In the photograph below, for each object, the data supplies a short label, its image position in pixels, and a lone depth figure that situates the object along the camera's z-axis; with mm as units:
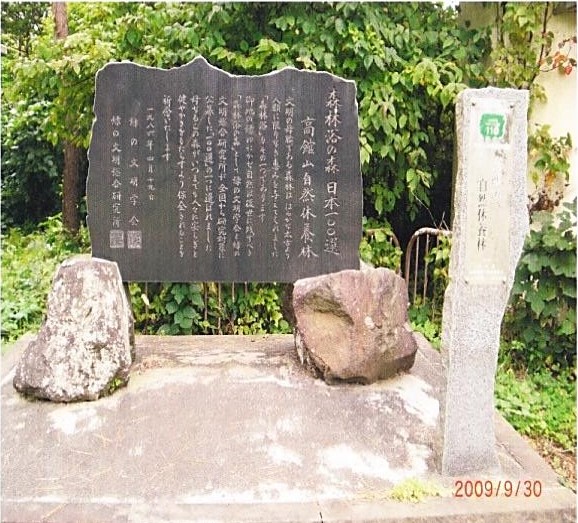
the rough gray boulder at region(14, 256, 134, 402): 3590
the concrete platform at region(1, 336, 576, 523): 2746
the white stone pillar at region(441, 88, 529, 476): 2756
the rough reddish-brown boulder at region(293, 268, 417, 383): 3830
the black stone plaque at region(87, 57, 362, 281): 4004
